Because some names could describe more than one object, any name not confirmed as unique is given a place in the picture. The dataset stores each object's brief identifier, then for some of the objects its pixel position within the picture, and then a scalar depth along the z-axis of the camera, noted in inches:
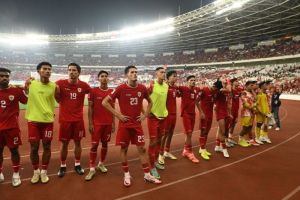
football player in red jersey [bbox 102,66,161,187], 198.8
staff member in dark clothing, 462.0
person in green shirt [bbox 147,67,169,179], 223.5
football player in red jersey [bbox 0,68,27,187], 194.1
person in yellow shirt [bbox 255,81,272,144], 356.8
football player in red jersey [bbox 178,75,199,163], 270.4
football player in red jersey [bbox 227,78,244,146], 330.1
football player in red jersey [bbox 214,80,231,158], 287.3
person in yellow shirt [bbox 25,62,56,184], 200.1
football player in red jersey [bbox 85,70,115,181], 221.6
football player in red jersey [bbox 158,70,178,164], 257.6
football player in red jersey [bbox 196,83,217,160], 284.5
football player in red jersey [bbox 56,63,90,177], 212.1
